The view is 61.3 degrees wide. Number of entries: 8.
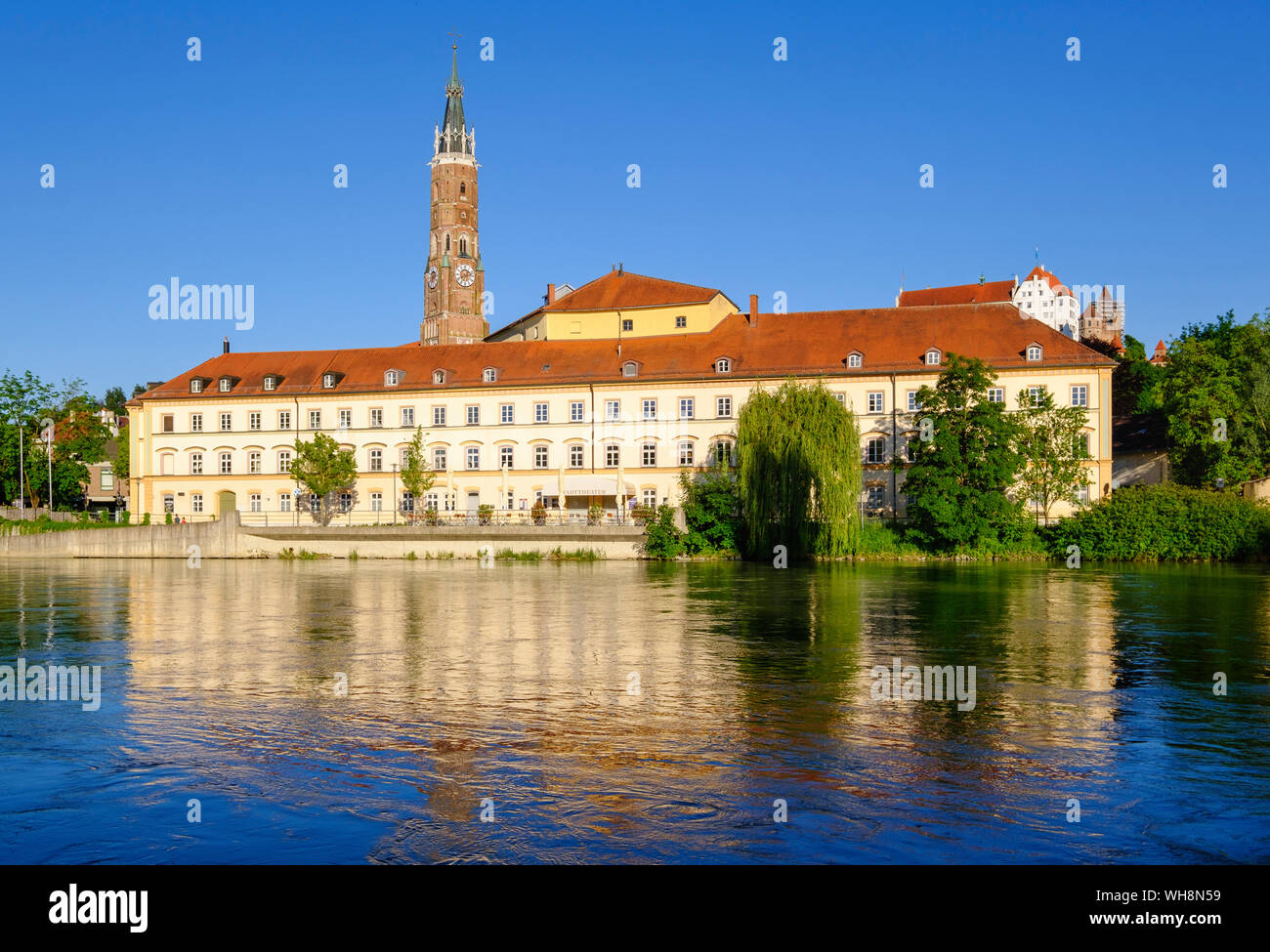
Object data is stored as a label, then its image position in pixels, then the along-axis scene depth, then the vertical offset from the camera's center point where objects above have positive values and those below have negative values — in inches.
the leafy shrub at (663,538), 2022.6 -75.5
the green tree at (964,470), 1939.0 +47.1
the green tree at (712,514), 1995.6 -30.5
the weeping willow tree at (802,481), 1916.8 +28.2
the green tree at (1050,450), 2106.3 +87.0
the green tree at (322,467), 2546.8 +84.6
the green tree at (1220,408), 2262.6 +180.6
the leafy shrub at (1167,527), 1868.8 -61.3
